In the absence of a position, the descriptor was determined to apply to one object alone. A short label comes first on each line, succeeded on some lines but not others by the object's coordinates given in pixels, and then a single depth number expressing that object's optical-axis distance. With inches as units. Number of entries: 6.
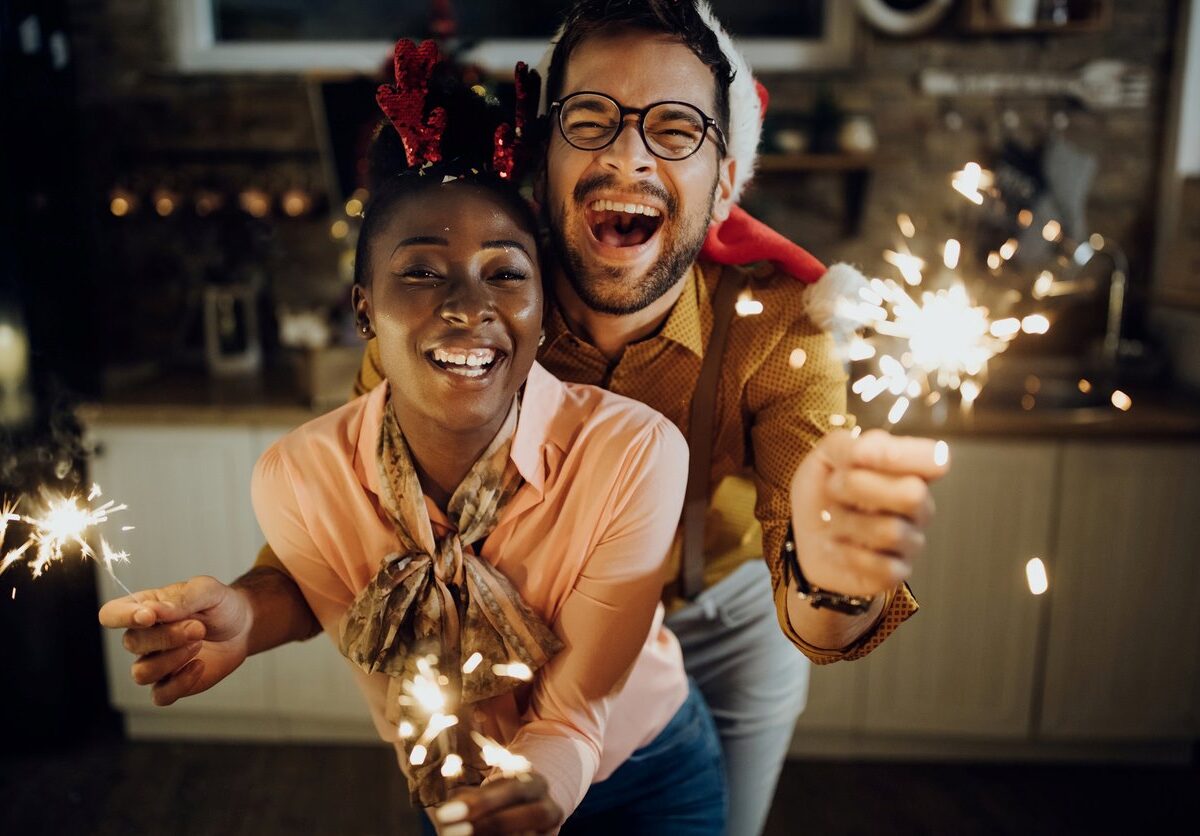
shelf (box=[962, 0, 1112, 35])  101.0
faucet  101.4
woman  36.2
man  31.3
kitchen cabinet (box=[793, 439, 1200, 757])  88.7
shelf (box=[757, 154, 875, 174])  103.0
